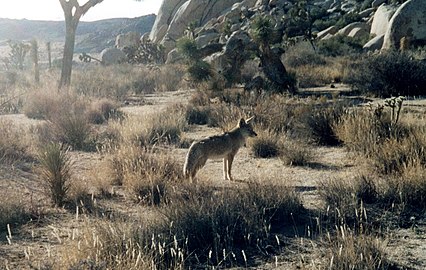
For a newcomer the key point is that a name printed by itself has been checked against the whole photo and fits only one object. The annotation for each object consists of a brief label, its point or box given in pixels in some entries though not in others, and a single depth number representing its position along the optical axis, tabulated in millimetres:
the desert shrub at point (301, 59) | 27156
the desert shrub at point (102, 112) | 15102
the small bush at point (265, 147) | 10086
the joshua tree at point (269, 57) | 17422
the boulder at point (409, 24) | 27344
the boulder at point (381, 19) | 35438
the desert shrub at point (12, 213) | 6055
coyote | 7375
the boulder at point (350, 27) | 41694
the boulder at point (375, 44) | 31703
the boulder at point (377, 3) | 48781
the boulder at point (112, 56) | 49075
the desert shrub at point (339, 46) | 33812
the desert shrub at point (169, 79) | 24500
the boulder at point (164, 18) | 64625
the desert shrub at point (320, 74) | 20797
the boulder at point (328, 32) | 44312
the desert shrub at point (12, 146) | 9656
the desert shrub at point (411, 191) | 6238
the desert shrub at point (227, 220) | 5219
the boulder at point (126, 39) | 63994
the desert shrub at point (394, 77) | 16750
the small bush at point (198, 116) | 14370
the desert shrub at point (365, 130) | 8961
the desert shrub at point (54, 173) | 6957
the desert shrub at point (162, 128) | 11082
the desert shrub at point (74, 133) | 11289
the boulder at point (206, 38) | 49062
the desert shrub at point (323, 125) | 10867
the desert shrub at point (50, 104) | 15336
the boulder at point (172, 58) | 40531
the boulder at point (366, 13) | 46675
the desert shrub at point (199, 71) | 18344
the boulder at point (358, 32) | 40347
